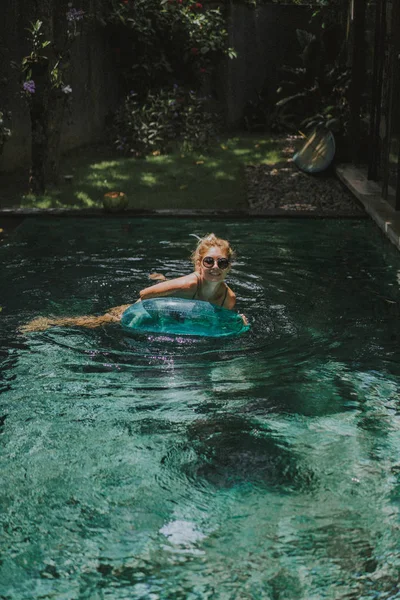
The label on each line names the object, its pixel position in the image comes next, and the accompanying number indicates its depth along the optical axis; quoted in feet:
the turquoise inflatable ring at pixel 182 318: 18.83
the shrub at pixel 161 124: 49.26
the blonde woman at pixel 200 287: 19.26
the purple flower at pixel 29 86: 33.83
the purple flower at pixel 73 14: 35.97
